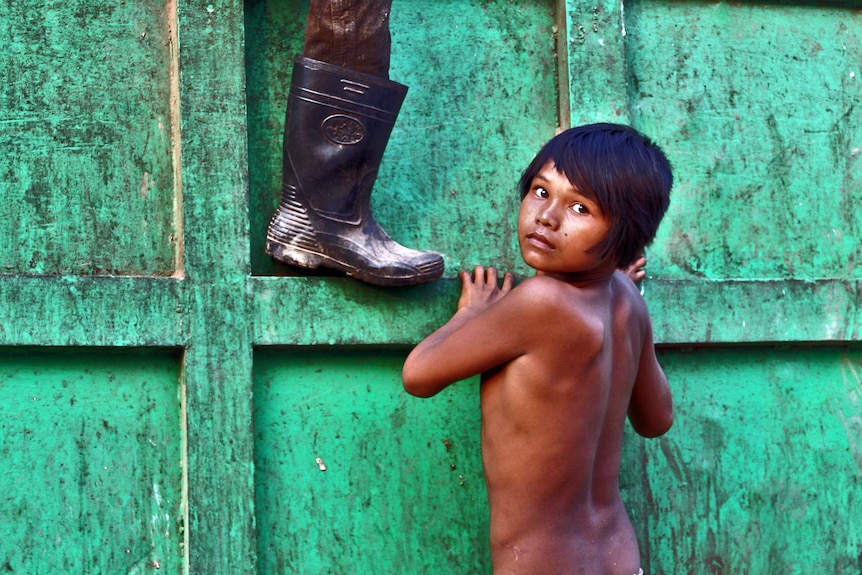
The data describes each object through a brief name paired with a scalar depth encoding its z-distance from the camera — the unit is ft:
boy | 16.29
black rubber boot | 18.26
